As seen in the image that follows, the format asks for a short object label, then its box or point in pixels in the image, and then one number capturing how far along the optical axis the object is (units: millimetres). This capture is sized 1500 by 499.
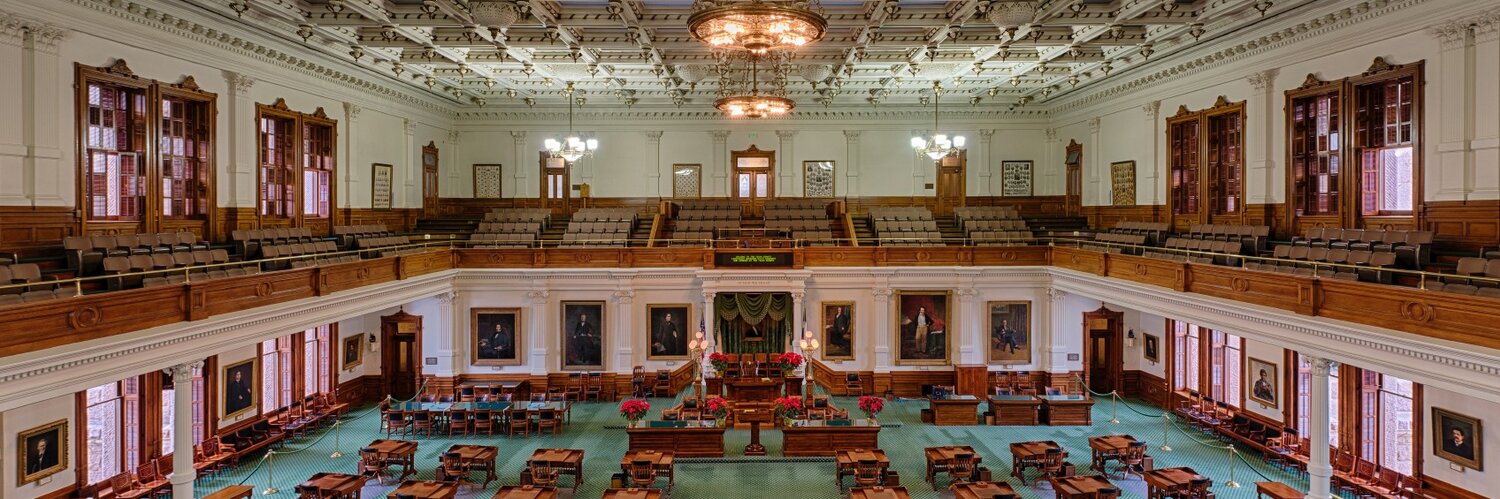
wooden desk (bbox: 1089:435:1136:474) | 12852
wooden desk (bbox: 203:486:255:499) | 10773
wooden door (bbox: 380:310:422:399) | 19125
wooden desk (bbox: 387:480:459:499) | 10945
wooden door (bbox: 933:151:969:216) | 24562
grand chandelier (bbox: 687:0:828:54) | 8469
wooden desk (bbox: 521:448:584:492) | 12273
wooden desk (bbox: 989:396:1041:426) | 16562
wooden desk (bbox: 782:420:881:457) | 14141
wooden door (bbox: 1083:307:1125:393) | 19297
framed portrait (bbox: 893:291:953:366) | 19375
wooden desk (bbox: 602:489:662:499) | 11023
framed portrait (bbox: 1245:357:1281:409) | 14539
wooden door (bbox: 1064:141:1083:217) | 22859
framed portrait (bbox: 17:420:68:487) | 10453
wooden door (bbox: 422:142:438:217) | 22688
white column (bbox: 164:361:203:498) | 10109
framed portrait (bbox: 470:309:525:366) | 19406
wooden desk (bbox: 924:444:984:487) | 12539
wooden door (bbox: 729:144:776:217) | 24578
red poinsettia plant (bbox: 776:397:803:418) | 14383
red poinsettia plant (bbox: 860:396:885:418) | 14852
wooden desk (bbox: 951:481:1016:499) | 10852
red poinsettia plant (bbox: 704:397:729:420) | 14336
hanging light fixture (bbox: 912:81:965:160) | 19703
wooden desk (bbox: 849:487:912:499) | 10820
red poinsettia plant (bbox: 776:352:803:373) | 17438
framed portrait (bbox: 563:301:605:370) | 19391
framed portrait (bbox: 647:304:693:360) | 19486
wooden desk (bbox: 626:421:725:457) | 14141
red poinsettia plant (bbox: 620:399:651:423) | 14094
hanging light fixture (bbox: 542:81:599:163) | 20359
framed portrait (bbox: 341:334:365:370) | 18078
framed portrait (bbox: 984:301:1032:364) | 19422
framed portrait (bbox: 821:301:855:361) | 19453
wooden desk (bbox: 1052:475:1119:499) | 10859
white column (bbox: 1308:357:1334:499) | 10438
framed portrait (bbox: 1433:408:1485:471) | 10703
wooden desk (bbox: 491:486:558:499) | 11008
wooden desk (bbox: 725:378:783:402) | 17094
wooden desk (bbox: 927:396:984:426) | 16547
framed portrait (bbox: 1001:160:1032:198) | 24531
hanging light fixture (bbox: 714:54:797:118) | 13672
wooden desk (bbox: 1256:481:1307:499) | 10633
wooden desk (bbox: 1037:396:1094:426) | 16344
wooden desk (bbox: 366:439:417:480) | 12781
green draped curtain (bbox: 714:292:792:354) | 19609
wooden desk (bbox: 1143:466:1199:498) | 11094
